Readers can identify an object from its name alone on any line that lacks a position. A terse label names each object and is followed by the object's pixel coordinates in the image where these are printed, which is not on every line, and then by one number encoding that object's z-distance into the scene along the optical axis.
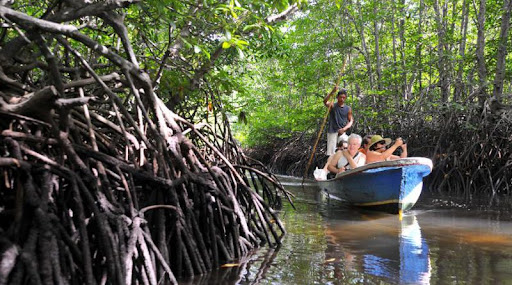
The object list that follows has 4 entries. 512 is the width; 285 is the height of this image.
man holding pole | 7.91
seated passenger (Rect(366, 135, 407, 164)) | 6.37
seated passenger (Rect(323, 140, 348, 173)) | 7.20
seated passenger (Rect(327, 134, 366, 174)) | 6.22
